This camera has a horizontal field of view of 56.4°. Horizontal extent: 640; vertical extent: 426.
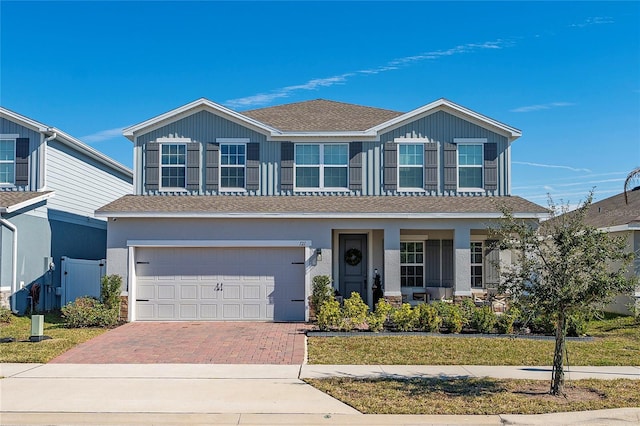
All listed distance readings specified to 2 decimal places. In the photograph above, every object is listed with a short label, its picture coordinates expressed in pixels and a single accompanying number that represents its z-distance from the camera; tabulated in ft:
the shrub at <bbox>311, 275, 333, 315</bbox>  56.59
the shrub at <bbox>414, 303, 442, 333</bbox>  49.03
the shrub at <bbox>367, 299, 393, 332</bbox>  48.91
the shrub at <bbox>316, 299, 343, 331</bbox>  49.32
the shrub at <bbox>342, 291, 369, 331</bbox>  49.52
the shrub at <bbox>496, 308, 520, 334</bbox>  48.98
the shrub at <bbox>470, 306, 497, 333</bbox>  49.14
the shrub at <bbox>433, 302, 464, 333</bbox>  49.03
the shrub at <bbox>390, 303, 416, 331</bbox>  49.49
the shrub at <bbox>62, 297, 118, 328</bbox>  53.26
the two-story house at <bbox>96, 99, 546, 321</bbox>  58.29
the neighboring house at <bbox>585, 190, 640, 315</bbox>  61.62
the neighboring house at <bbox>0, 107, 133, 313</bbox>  61.00
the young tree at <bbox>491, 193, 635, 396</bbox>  30.19
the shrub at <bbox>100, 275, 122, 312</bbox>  55.72
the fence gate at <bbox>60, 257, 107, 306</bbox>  69.46
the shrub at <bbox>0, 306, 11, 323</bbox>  56.54
